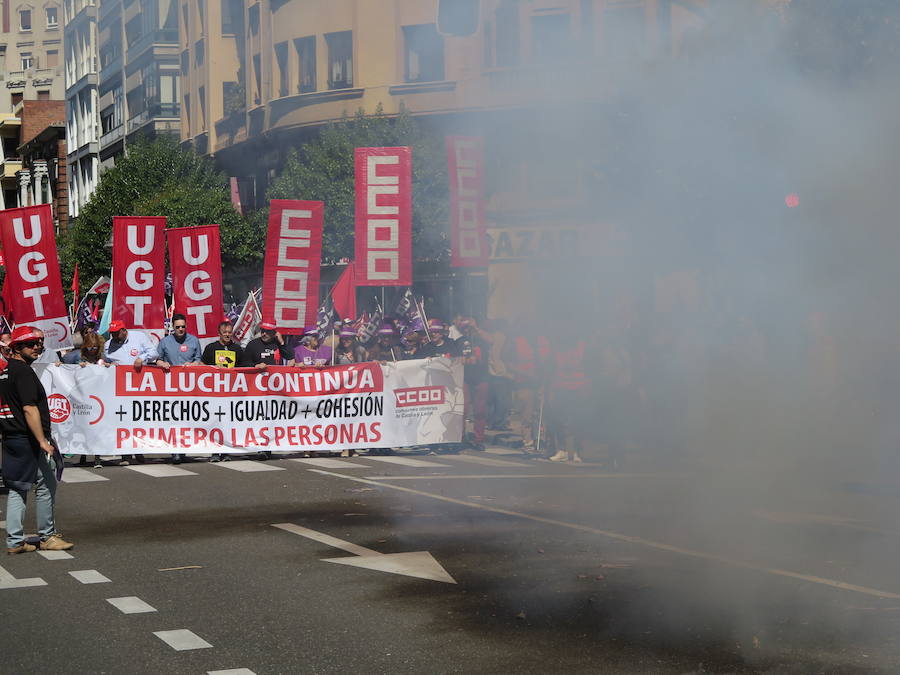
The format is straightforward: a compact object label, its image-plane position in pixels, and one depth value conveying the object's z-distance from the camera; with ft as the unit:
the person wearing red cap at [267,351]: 53.52
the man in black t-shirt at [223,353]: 53.36
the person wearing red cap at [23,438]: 30.96
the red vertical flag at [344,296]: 69.31
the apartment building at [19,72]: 319.68
